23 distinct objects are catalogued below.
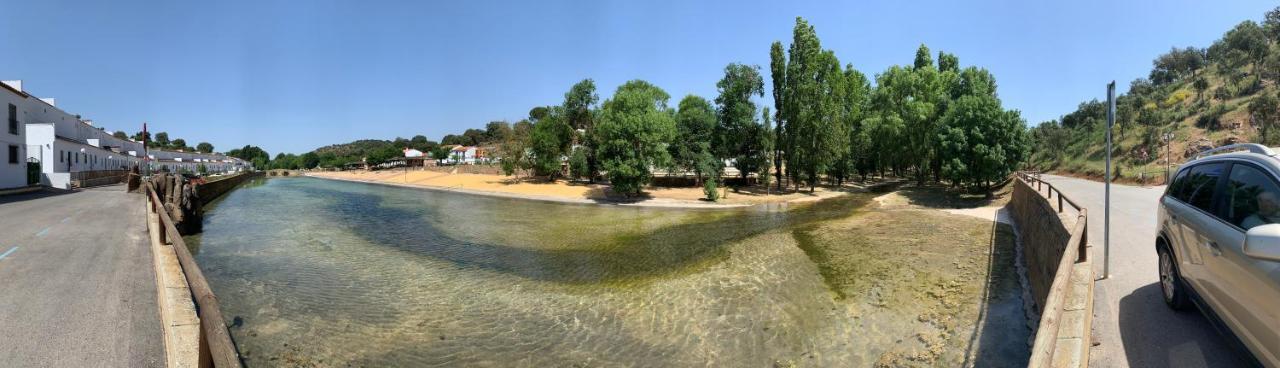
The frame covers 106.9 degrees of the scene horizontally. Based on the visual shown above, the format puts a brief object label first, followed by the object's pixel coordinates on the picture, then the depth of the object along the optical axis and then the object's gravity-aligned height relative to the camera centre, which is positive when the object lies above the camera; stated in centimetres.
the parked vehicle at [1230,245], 373 -63
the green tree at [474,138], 18191 +1551
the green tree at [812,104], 3969 +630
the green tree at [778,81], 4200 +868
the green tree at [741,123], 4553 +539
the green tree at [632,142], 3916 +303
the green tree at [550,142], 5669 +427
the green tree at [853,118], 4397 +585
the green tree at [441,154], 13727 +674
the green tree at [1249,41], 5578 +1792
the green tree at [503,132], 6282 +622
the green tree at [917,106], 3878 +627
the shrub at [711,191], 3806 -110
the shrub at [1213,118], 4490 +603
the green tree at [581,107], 5802 +881
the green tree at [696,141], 4519 +365
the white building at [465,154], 12506 +640
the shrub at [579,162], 5303 +174
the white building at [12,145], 2617 +178
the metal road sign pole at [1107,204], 764 -42
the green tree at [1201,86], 5458 +1085
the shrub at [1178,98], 6016 +1047
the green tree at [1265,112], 3797 +566
